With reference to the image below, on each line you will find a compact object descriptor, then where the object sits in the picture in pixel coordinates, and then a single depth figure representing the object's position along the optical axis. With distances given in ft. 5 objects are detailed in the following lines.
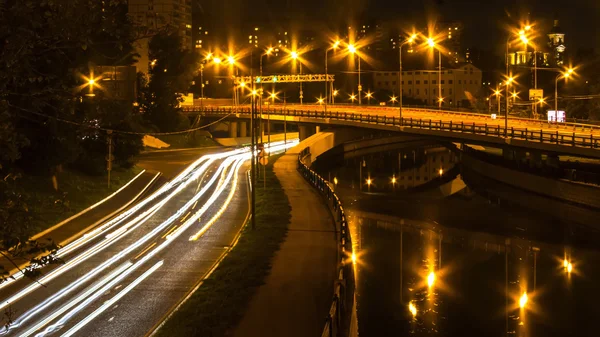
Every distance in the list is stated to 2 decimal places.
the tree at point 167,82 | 291.38
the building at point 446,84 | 453.17
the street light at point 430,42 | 214.53
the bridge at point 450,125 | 175.73
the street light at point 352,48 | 256.11
